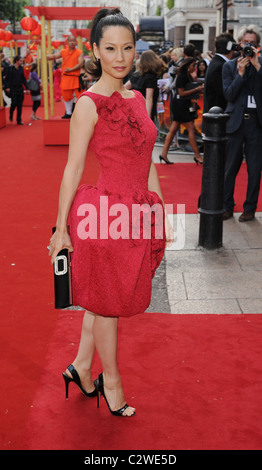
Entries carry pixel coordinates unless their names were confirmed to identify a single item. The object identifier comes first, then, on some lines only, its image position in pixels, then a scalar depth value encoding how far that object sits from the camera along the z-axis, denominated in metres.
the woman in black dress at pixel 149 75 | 9.29
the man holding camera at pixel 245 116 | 5.63
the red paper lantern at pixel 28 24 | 18.81
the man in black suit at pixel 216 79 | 6.55
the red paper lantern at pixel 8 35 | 20.88
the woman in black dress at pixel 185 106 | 9.16
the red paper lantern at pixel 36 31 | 20.50
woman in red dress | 2.38
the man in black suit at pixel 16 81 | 15.55
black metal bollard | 4.97
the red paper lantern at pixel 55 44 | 31.84
